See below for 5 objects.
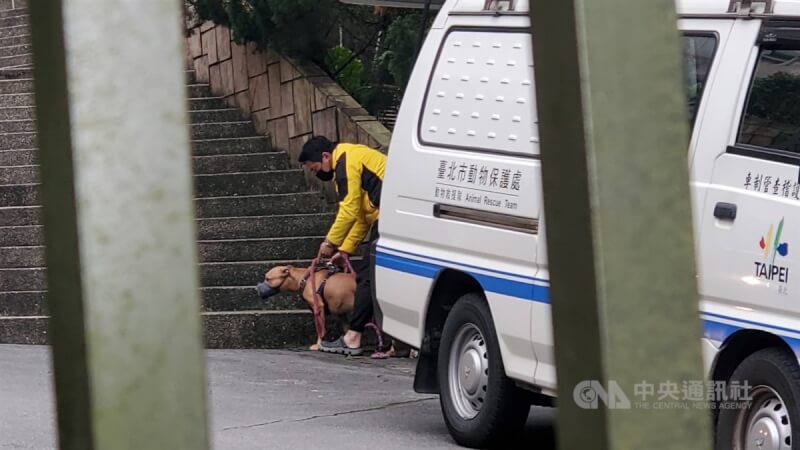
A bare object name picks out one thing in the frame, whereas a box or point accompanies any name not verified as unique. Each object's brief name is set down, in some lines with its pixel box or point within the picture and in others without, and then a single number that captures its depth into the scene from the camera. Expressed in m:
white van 11.02
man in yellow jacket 21.56
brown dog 22.03
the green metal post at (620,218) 2.52
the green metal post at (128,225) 2.43
